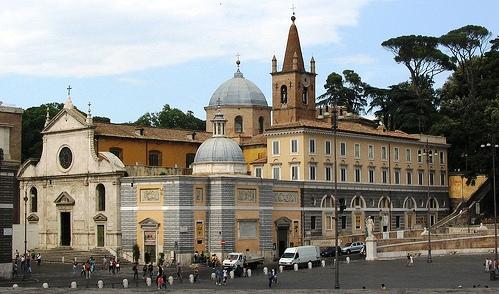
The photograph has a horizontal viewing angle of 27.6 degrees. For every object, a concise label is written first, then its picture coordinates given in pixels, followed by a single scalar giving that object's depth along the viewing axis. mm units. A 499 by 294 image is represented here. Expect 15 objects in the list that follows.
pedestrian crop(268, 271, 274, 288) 54975
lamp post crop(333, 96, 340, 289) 50903
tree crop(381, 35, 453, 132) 122688
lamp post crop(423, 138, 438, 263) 91388
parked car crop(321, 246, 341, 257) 80250
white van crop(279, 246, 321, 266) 70375
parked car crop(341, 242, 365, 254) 81812
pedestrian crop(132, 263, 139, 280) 60988
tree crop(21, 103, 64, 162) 114250
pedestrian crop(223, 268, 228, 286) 58031
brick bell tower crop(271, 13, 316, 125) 93375
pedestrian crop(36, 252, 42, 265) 74881
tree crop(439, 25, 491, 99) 122250
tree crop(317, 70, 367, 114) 128875
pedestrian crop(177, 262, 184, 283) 61081
